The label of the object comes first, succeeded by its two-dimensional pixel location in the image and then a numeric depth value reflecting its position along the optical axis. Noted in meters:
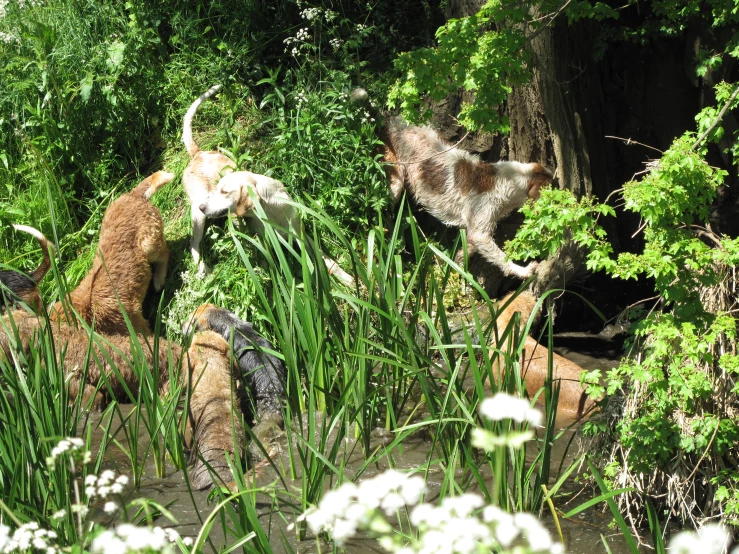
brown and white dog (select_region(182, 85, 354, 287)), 6.75
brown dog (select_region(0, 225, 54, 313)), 6.80
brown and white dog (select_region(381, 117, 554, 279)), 7.06
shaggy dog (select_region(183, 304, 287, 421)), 5.94
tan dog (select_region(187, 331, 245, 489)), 5.10
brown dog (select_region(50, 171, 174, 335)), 6.62
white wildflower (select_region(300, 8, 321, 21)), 8.16
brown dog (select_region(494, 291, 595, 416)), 5.88
